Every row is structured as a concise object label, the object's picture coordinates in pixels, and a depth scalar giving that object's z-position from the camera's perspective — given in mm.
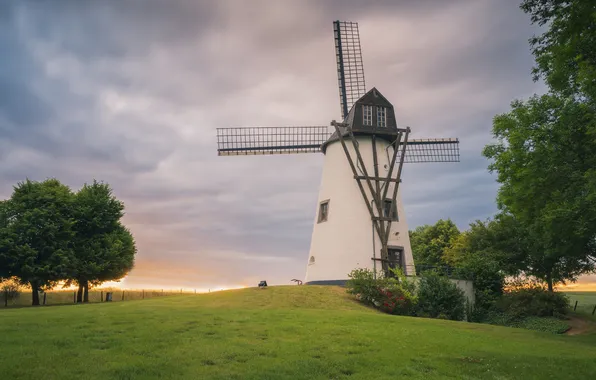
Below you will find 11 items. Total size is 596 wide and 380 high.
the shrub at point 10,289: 54406
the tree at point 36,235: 46000
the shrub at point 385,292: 32625
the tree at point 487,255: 41656
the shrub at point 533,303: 38875
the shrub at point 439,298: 34031
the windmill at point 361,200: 37938
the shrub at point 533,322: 35469
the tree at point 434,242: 69938
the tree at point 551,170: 27000
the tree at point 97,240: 50781
